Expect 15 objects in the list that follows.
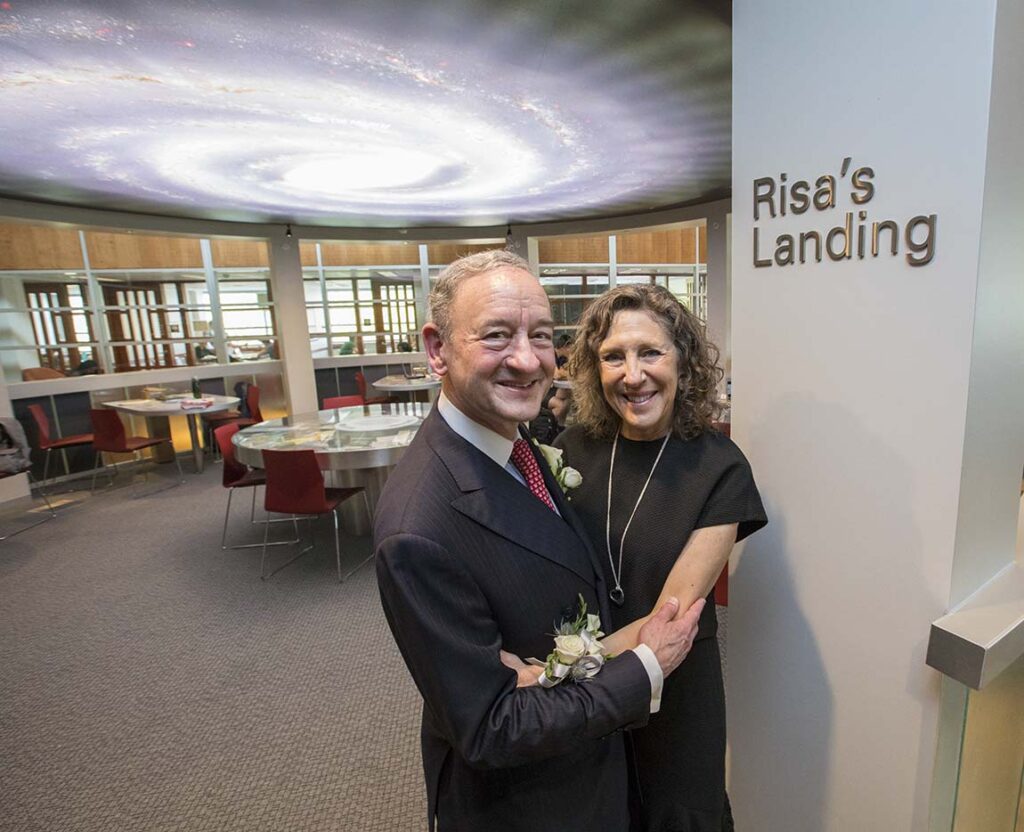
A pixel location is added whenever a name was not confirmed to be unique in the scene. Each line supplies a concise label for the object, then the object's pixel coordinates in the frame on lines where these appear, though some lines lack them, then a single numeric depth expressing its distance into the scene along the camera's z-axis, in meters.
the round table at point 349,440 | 4.00
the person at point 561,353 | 6.01
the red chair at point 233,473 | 4.53
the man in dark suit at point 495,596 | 0.88
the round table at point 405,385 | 8.27
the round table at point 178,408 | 6.62
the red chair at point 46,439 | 6.16
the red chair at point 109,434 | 6.15
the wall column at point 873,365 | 1.04
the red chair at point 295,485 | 3.79
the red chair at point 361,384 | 8.18
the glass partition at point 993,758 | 1.32
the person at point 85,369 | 7.85
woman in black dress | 1.23
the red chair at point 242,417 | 7.24
